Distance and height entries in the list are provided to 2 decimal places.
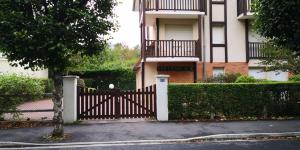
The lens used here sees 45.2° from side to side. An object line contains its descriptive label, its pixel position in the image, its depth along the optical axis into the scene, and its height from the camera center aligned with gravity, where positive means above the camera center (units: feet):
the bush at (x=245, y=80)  63.01 -0.27
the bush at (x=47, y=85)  92.61 -1.50
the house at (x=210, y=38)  78.95 +9.12
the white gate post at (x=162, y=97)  49.98 -2.55
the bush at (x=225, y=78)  75.08 +0.10
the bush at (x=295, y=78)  73.28 +0.05
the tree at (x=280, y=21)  34.01 +5.68
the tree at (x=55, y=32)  34.58 +4.68
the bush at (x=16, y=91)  48.03 -1.61
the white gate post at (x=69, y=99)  47.85 -2.64
